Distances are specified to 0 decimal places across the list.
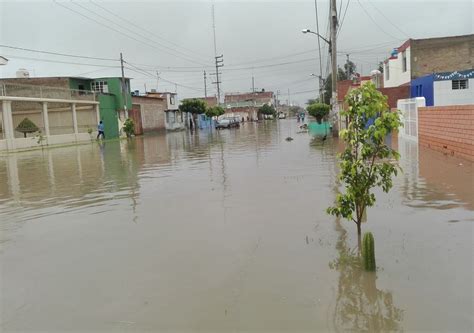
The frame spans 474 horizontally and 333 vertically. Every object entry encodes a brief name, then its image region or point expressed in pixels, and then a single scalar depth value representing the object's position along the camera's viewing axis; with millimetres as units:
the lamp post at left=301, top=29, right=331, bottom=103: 27609
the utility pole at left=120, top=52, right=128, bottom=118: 48269
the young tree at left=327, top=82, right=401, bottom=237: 5254
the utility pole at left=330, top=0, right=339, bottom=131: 25359
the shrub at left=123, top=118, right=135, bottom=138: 45938
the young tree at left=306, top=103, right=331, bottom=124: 41500
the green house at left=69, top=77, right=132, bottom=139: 47469
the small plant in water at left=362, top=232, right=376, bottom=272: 5059
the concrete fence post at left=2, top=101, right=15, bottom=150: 31875
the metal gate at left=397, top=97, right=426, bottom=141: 19750
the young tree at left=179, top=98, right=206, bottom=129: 67000
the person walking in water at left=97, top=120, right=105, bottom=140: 41531
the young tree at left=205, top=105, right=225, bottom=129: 73250
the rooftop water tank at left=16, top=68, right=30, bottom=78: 50719
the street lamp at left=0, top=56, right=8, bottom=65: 33288
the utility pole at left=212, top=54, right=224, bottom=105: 81750
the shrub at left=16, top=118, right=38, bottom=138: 35281
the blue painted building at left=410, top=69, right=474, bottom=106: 29812
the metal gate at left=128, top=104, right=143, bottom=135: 54062
